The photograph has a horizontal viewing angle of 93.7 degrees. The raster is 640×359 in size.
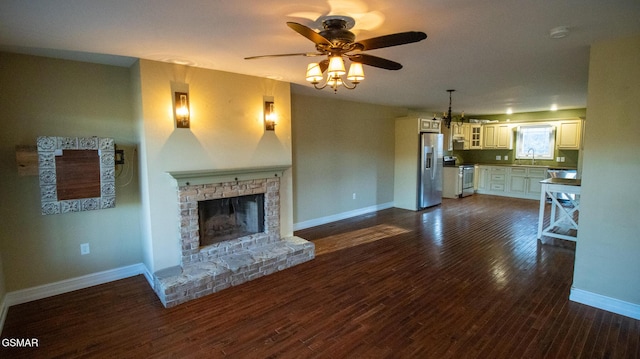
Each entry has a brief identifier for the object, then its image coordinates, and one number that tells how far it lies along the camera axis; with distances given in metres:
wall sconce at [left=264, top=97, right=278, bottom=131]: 4.03
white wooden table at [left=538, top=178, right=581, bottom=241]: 4.41
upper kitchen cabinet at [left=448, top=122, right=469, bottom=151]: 8.57
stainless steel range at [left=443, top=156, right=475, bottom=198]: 8.25
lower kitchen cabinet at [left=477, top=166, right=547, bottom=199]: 8.01
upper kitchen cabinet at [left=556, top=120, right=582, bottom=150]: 7.49
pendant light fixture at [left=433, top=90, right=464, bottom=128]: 4.95
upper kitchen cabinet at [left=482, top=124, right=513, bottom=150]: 8.72
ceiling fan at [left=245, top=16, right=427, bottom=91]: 1.89
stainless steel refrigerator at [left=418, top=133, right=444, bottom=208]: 6.82
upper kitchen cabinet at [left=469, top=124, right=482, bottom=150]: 9.15
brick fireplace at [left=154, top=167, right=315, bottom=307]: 3.08
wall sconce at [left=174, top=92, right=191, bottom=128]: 3.28
